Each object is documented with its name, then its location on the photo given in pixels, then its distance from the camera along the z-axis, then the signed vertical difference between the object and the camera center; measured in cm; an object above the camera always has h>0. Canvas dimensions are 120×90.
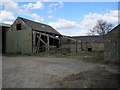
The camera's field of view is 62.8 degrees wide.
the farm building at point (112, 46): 703 -15
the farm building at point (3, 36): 1894 +177
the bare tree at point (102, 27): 3222 +583
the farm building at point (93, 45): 2102 -21
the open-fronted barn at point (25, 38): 1594 +124
